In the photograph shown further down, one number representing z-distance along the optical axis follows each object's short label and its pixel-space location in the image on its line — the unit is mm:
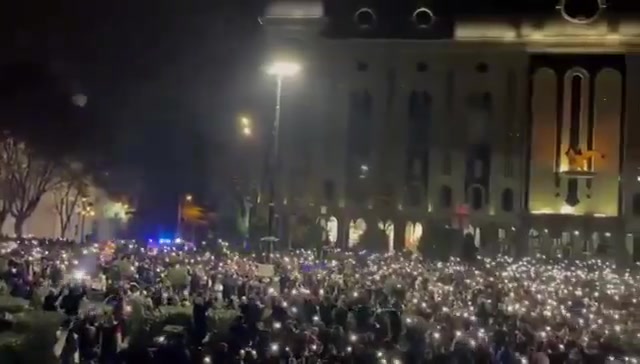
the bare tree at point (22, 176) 50688
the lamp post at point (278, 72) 35931
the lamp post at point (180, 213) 60812
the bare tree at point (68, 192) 53750
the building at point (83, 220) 64688
